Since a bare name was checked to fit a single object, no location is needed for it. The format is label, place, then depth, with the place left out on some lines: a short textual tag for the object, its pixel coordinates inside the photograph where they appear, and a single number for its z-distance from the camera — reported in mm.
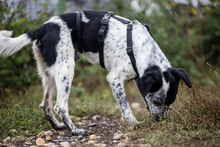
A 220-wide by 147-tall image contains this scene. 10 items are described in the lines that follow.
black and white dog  3252
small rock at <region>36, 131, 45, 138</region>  3244
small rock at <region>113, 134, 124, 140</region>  3024
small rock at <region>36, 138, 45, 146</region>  2904
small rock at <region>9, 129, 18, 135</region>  3220
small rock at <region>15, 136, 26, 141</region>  3083
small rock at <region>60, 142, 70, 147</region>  2813
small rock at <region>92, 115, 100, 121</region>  4229
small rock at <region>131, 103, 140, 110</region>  4626
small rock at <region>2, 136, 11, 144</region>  2954
